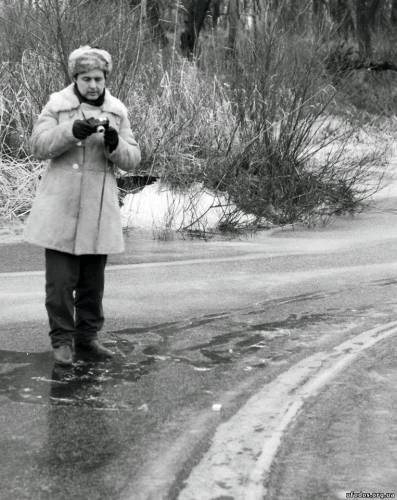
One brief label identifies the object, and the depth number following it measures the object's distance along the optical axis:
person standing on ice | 5.55
